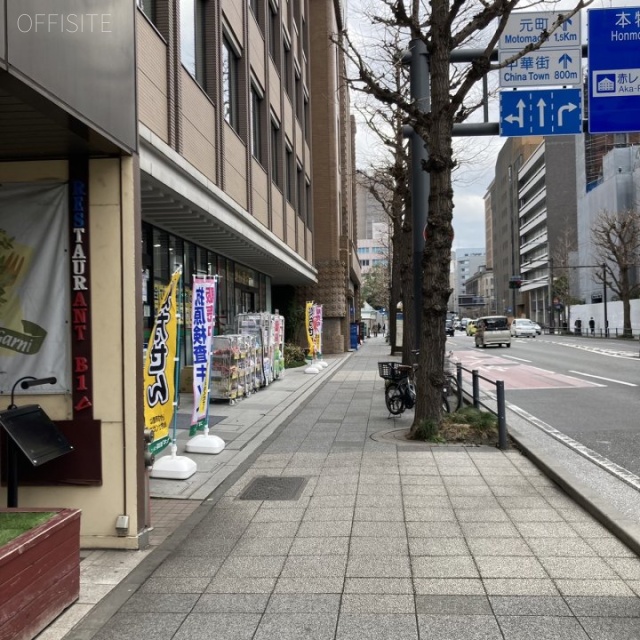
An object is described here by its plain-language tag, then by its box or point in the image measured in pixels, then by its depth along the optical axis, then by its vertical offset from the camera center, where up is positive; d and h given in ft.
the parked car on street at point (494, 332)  128.06 -2.25
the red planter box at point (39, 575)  10.82 -4.47
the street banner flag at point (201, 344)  28.84 -0.86
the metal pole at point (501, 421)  28.58 -4.49
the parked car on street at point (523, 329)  192.44 -2.64
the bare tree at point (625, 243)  164.76 +19.43
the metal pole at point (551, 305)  245.04 +5.62
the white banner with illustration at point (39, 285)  16.85 +1.09
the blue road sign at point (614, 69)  35.70 +13.75
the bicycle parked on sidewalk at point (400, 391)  37.83 -4.04
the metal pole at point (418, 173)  37.40 +9.02
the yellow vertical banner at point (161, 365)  22.17 -1.36
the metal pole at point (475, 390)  37.11 -3.94
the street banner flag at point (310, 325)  73.10 -0.21
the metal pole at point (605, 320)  176.96 -0.44
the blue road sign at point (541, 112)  36.52 +11.63
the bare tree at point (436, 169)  31.01 +7.29
